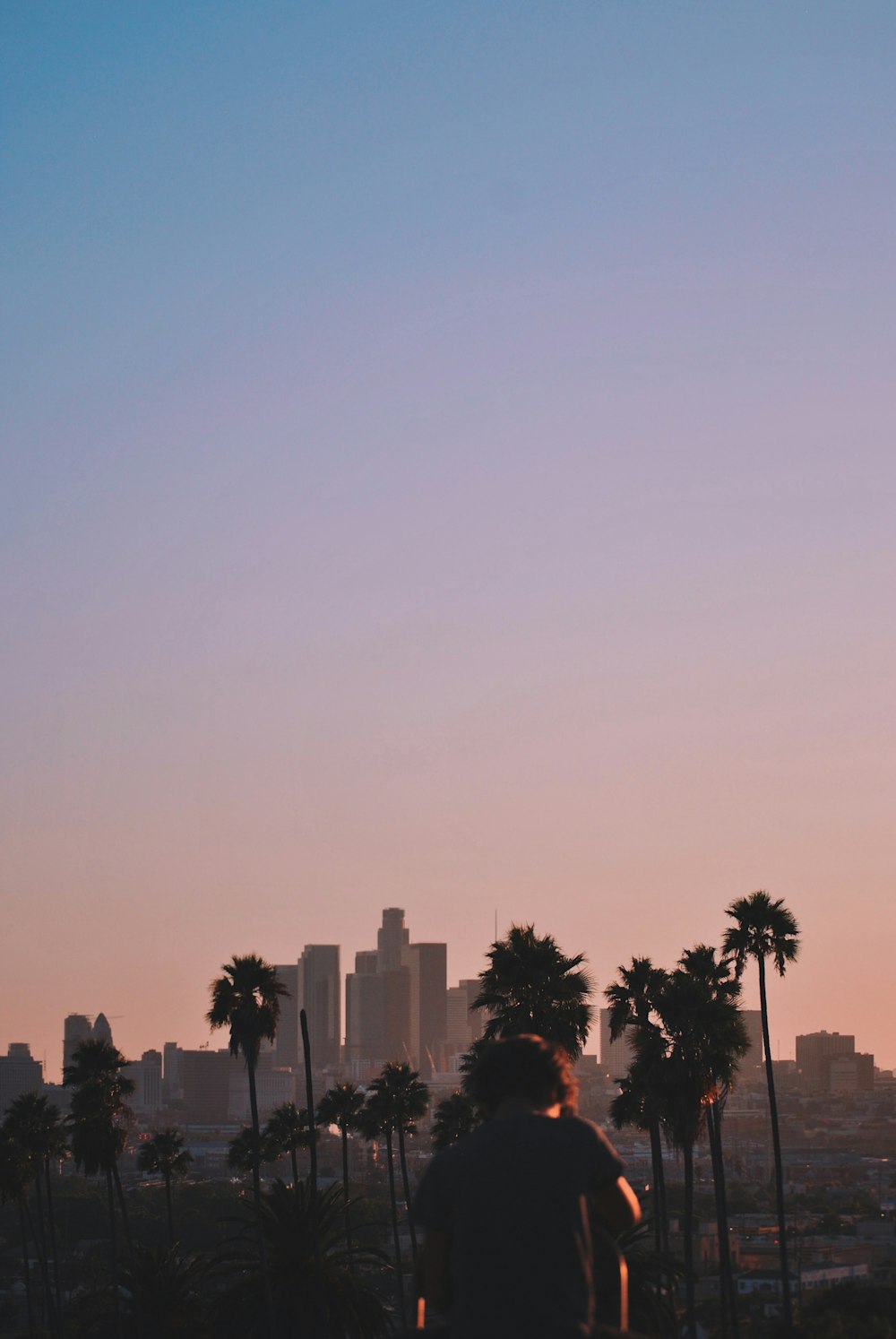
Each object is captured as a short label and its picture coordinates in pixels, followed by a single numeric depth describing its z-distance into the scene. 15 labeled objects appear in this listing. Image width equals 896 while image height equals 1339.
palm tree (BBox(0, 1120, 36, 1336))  71.06
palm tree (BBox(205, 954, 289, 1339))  55.28
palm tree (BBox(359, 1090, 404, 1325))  73.19
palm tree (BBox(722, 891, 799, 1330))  55.62
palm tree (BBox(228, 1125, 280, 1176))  81.19
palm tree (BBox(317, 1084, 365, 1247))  78.62
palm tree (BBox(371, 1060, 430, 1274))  73.06
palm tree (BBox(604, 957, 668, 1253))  51.21
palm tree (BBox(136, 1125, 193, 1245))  81.50
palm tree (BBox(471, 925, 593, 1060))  44.59
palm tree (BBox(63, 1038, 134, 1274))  61.59
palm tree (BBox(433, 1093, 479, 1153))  64.50
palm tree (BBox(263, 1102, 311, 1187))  85.81
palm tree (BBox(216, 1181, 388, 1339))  39.75
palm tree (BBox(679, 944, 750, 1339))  45.56
